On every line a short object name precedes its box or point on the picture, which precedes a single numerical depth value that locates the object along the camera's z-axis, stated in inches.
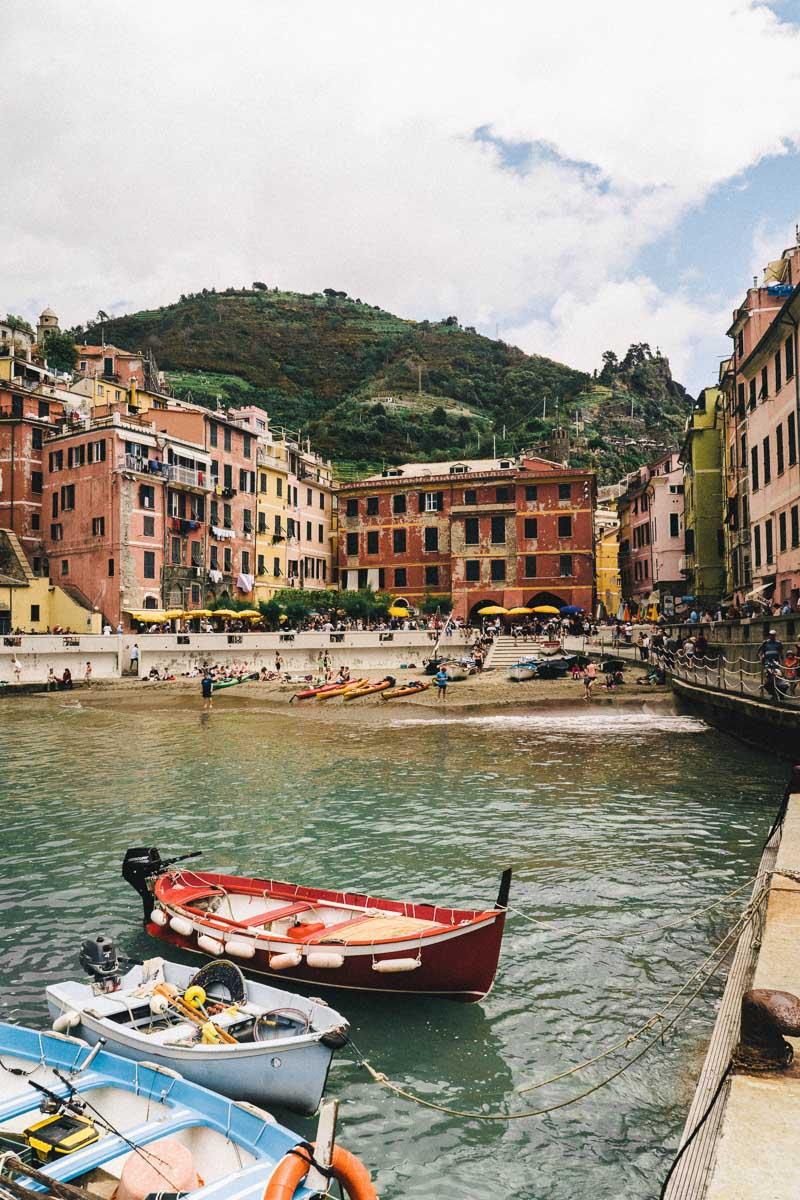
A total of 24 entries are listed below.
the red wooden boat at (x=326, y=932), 395.9
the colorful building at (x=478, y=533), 2541.8
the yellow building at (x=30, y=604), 2274.9
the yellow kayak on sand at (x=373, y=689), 1866.4
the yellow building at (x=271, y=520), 2743.6
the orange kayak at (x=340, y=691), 1865.2
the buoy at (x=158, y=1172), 236.7
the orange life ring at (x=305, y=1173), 233.8
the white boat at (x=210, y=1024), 311.0
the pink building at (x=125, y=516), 2294.5
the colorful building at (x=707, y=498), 2180.1
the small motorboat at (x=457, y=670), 1956.2
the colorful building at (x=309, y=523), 2886.3
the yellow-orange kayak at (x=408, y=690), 1833.2
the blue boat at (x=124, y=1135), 240.8
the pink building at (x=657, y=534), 2679.6
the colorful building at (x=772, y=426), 1235.9
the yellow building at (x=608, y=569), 4097.0
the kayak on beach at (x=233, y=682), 2033.7
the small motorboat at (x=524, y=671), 1915.6
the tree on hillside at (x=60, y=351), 3496.6
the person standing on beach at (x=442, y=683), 1776.6
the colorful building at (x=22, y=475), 2500.5
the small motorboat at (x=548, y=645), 2076.4
